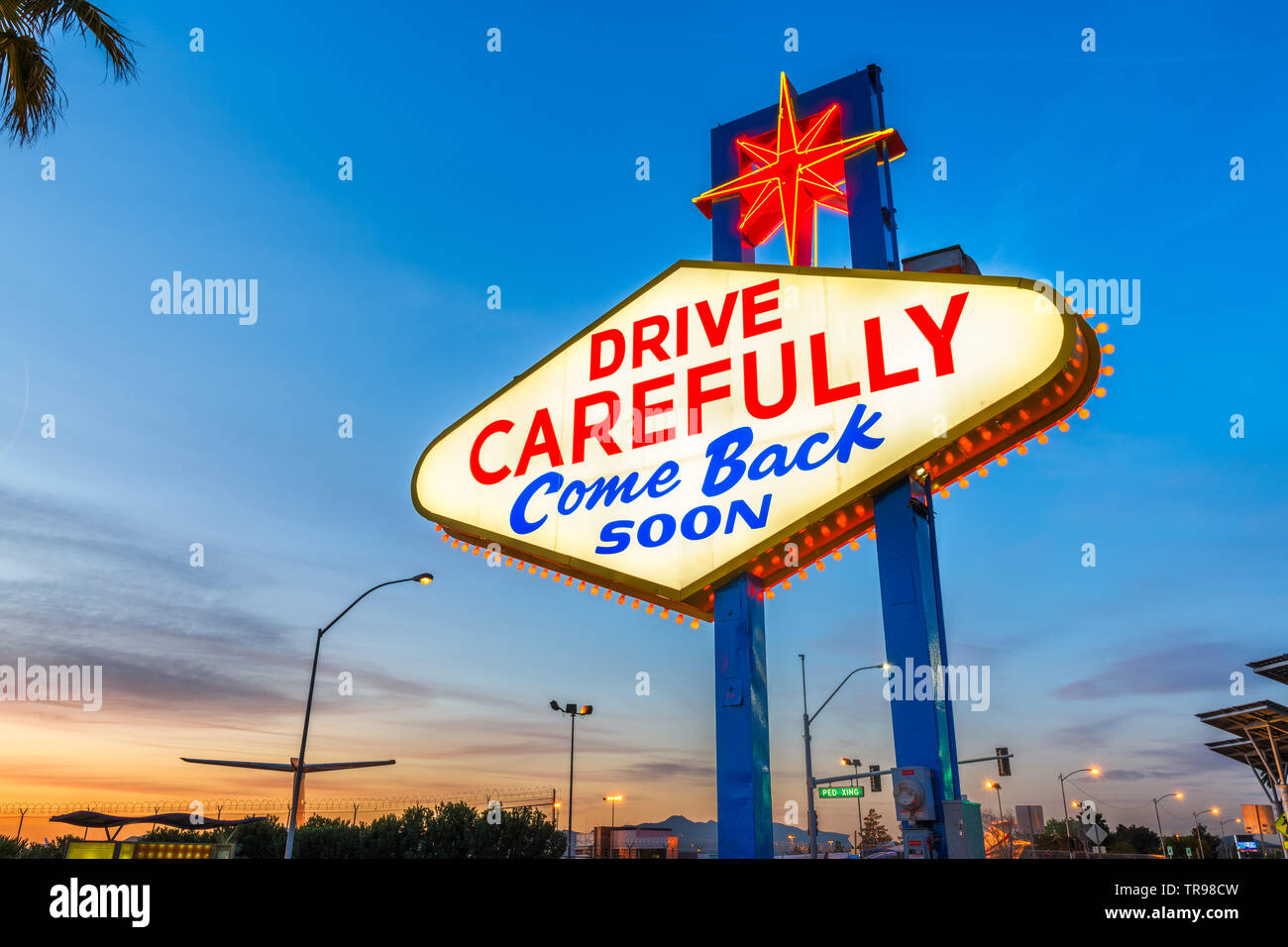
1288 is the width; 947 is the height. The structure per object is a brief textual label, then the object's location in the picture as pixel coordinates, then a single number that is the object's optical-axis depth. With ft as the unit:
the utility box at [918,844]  28.37
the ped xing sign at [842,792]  77.51
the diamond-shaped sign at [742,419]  32.45
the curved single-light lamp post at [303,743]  71.26
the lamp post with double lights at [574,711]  106.52
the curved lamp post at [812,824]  93.39
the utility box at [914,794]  28.48
